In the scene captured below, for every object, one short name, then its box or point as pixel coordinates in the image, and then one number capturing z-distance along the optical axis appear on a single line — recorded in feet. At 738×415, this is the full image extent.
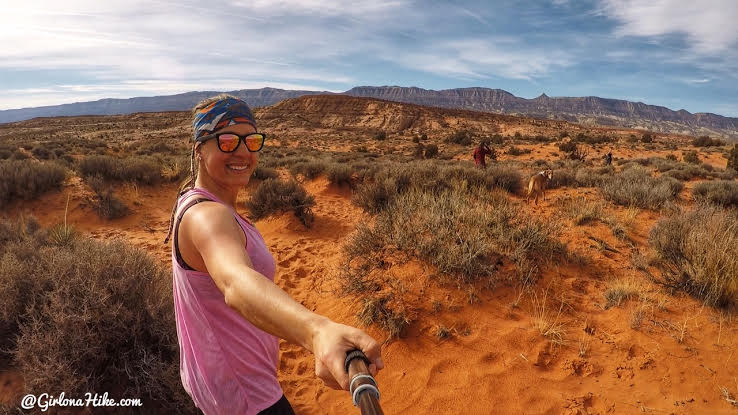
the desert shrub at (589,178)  32.96
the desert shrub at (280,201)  24.57
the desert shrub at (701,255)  11.84
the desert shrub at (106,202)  25.64
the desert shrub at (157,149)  61.86
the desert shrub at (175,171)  35.37
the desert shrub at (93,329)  7.68
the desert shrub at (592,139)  99.19
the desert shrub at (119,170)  31.45
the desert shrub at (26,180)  25.77
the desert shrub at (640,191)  23.95
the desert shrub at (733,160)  49.47
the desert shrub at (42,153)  50.51
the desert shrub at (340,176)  34.65
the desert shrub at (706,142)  99.71
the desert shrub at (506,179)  31.81
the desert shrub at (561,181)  33.80
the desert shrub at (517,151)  75.56
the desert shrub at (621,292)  12.55
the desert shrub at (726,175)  38.72
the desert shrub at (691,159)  58.59
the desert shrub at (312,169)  37.37
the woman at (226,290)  3.01
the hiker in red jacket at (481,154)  35.19
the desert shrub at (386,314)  11.64
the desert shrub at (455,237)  13.41
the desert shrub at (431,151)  72.36
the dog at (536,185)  26.67
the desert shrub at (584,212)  20.54
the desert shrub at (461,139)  102.96
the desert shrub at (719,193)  25.30
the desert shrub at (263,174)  35.91
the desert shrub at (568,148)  69.13
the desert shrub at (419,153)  69.72
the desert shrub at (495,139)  105.79
